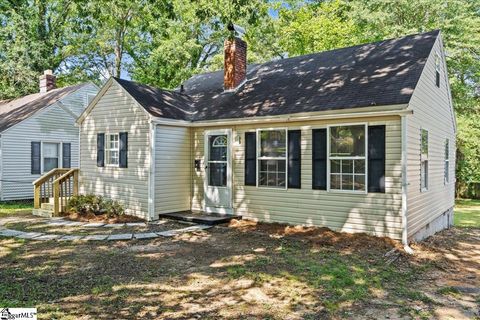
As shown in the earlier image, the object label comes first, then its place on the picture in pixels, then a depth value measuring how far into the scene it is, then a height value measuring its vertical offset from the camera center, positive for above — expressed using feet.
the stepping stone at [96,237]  25.91 -5.74
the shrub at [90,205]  35.83 -4.56
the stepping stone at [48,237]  25.84 -5.72
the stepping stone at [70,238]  25.55 -5.73
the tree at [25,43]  73.15 +25.36
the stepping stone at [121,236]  26.05 -5.75
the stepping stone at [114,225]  30.58 -5.72
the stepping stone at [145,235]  26.54 -5.76
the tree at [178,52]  76.23 +24.74
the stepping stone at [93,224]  30.48 -5.69
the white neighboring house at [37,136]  49.65 +3.48
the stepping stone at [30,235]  26.22 -5.72
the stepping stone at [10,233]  26.87 -5.72
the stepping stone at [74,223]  31.24 -5.69
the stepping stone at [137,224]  31.01 -5.71
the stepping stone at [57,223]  31.32 -5.70
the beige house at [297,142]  25.59 +1.59
